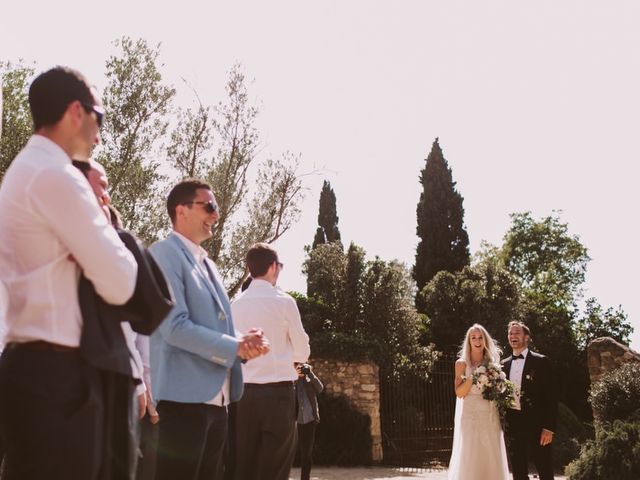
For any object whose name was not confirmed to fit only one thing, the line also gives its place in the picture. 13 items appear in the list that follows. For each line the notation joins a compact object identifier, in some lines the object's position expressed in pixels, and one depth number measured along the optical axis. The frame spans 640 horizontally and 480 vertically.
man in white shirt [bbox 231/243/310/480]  4.82
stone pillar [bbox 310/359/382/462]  17.94
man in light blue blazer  3.46
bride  9.10
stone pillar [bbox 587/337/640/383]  12.41
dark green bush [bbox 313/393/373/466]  16.72
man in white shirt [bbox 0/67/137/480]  2.07
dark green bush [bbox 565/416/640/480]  9.59
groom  8.56
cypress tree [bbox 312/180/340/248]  40.94
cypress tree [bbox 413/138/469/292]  36.44
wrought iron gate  18.25
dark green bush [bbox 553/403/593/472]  17.80
